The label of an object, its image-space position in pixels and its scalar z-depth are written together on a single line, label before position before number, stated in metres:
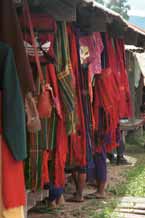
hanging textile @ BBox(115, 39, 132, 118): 7.45
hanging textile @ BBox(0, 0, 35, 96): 3.50
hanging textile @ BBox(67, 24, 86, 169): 5.54
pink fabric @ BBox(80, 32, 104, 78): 6.13
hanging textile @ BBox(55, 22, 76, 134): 4.97
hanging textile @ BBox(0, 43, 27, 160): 3.25
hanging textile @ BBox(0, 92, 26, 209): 3.26
